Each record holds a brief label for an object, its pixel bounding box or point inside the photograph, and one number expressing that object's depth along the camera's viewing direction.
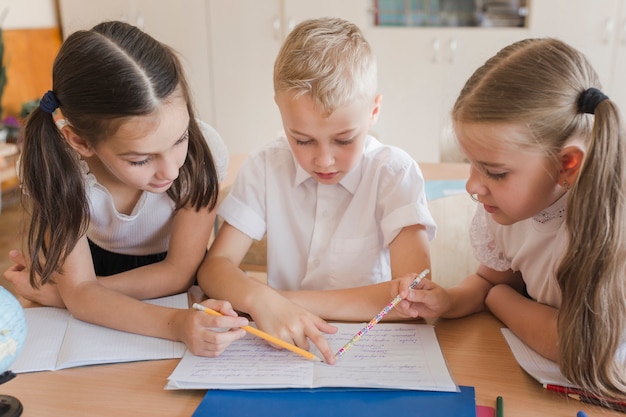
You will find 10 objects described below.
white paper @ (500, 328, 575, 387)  0.83
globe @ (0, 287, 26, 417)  0.75
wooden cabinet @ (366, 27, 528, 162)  3.42
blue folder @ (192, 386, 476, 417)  0.77
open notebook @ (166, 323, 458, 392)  0.82
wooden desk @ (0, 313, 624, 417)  0.79
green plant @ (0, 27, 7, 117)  3.63
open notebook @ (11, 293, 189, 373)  0.91
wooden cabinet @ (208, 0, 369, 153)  3.60
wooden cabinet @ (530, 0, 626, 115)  3.18
